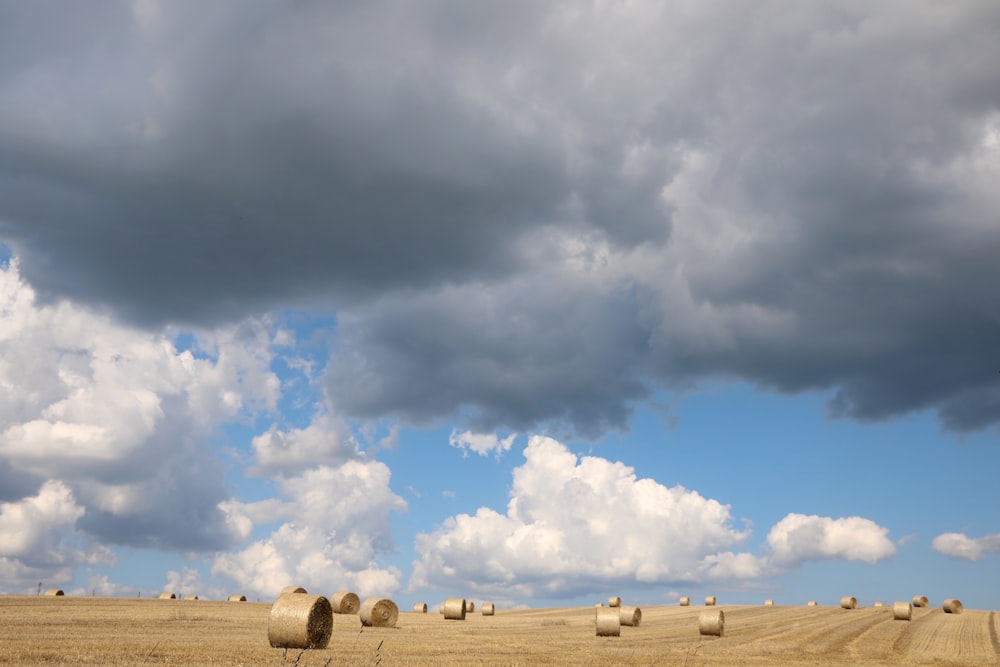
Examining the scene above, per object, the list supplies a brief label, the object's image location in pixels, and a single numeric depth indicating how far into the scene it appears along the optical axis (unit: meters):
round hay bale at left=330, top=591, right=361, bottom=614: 45.62
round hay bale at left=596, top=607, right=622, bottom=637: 36.53
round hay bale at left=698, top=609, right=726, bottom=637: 37.66
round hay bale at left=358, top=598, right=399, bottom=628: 39.38
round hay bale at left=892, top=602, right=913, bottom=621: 51.22
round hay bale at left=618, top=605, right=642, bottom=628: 43.16
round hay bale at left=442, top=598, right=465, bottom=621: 50.03
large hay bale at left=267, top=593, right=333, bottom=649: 26.30
